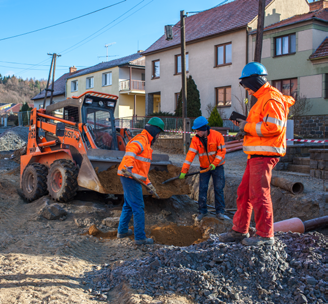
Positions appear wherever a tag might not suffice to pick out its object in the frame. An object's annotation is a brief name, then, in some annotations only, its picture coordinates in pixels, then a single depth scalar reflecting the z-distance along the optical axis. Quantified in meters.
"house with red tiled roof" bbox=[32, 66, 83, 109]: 37.80
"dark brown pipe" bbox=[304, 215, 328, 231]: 5.11
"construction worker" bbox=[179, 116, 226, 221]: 6.38
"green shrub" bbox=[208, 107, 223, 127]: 17.58
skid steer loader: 6.65
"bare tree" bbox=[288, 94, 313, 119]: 16.42
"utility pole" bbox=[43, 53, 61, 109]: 32.62
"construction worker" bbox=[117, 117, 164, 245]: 4.80
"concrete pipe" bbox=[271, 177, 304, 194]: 7.27
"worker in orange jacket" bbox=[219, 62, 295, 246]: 3.67
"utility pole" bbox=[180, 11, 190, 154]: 14.48
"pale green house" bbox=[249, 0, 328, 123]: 16.73
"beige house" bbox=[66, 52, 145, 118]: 29.78
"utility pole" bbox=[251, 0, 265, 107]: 10.91
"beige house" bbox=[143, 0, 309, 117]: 20.22
